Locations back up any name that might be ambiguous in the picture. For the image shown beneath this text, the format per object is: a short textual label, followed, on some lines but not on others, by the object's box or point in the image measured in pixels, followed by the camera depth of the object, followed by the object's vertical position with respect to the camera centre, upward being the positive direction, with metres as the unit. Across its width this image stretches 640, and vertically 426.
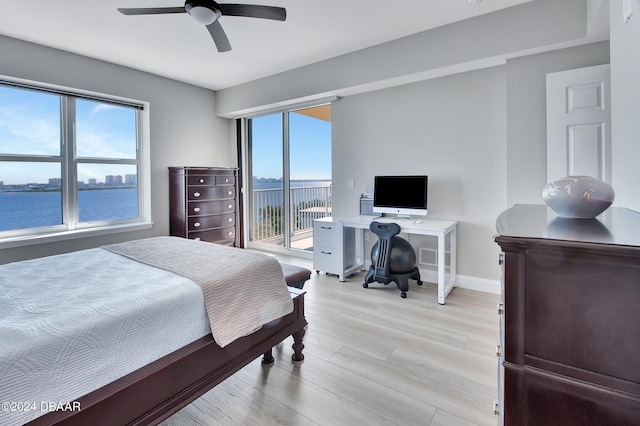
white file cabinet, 3.56 -0.52
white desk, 2.84 -0.26
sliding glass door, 4.71 +0.46
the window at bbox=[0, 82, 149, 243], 3.22 +0.52
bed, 0.98 -0.50
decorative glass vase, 1.02 +0.02
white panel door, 2.31 +0.61
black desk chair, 3.09 -0.55
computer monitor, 3.28 +0.10
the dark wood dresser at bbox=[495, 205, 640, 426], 0.66 -0.29
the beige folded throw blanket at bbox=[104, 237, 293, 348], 1.49 -0.41
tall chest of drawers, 4.23 +0.04
